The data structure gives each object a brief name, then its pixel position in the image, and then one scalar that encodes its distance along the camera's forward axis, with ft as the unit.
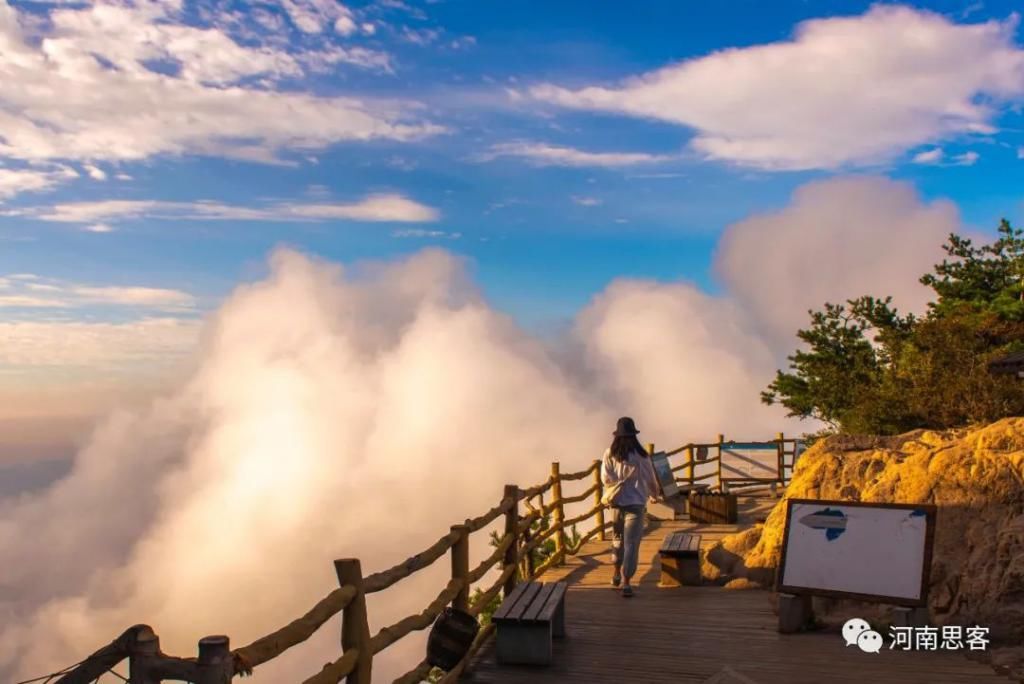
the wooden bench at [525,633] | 24.26
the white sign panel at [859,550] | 24.99
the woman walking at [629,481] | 32.45
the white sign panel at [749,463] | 78.12
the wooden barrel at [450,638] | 22.39
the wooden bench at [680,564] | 35.73
